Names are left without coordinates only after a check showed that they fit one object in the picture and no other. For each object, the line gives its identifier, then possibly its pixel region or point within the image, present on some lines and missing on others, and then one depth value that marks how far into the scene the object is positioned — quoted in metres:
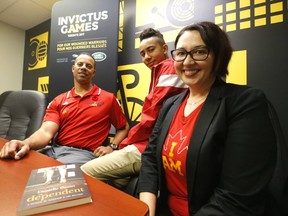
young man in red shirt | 1.26
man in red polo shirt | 1.64
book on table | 0.53
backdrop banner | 2.40
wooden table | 0.54
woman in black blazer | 0.69
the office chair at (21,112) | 1.90
